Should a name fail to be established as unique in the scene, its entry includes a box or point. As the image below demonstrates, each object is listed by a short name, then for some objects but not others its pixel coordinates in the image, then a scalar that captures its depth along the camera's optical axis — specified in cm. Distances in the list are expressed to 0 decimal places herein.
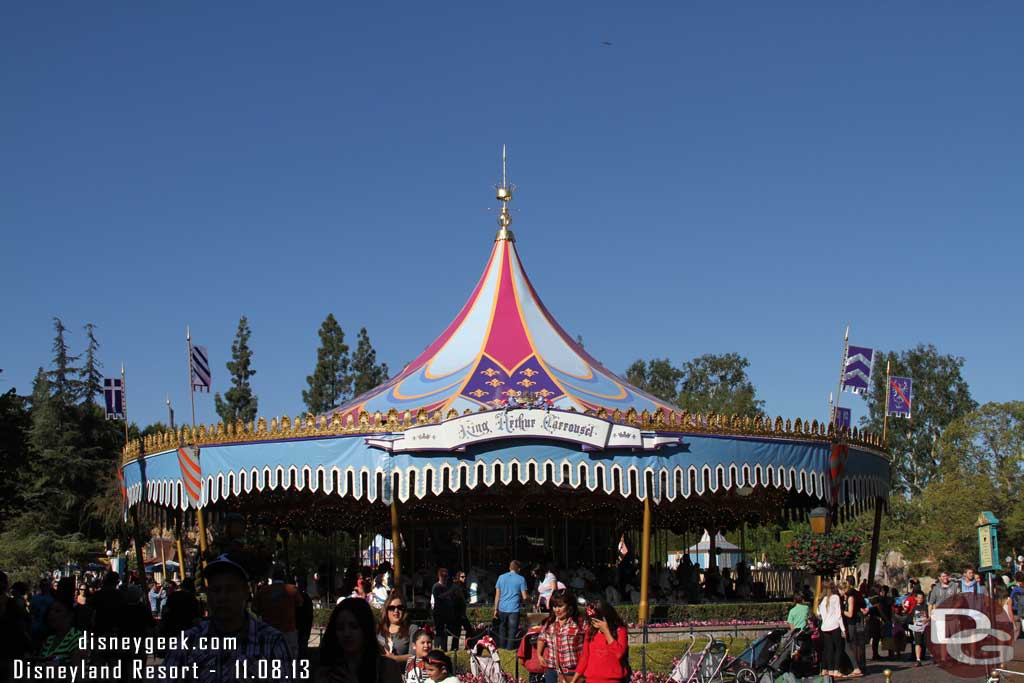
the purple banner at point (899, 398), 2411
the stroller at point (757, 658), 1335
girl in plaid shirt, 914
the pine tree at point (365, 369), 6325
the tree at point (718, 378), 7212
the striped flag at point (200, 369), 2348
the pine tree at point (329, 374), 6266
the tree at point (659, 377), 7606
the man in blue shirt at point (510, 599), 1647
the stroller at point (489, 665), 1313
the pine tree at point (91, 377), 4959
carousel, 1892
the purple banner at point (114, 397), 2522
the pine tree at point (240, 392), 5903
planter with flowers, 2028
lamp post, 2006
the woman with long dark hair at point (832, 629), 1529
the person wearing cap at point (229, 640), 465
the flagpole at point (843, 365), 2266
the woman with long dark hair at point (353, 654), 517
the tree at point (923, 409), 6166
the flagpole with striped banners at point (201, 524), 2064
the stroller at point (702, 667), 1300
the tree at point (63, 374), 4916
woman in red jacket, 848
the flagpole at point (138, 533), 2157
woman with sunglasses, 712
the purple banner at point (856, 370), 2275
